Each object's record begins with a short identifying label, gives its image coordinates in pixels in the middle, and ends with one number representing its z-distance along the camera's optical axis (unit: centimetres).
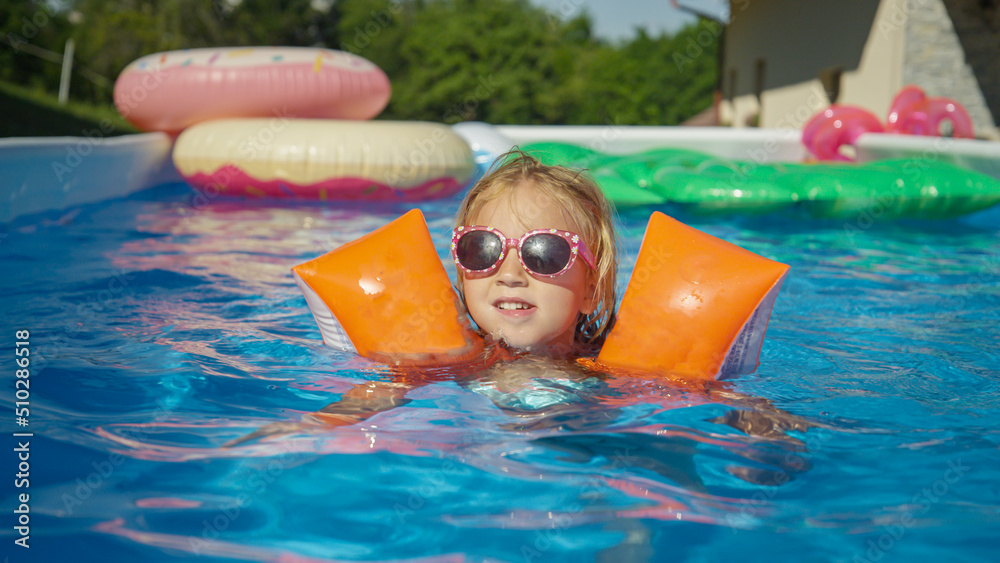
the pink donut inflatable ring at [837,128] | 841
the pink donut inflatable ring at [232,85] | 737
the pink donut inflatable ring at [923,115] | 796
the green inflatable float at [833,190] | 557
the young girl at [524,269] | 211
